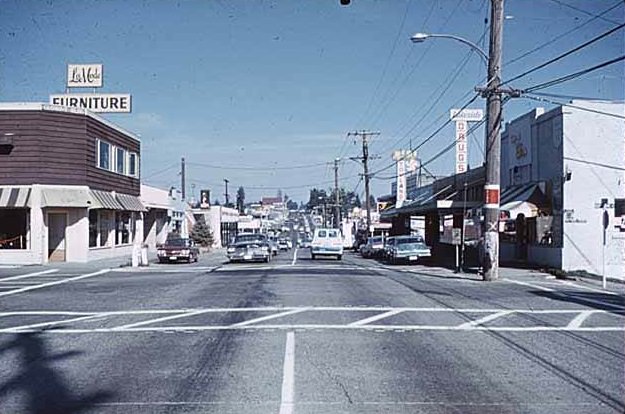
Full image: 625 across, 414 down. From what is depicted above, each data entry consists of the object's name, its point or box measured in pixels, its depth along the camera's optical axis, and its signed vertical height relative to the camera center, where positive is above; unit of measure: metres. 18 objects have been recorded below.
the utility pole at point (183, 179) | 82.41 +5.28
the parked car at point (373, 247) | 51.75 -1.30
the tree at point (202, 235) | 75.00 -0.73
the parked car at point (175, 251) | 41.56 -1.25
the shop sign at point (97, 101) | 49.31 +7.80
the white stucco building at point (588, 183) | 29.94 +1.75
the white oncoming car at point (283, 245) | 77.45 -1.71
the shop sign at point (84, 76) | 49.38 +9.41
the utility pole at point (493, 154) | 26.83 +2.59
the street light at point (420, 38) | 27.24 +6.59
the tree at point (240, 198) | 176.43 +6.77
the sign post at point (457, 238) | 33.25 -0.40
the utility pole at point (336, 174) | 99.38 +6.73
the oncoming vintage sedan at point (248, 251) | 40.00 -1.18
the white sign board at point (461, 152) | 50.00 +4.95
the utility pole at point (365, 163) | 71.50 +5.96
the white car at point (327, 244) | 46.25 -0.94
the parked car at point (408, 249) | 40.31 -1.08
